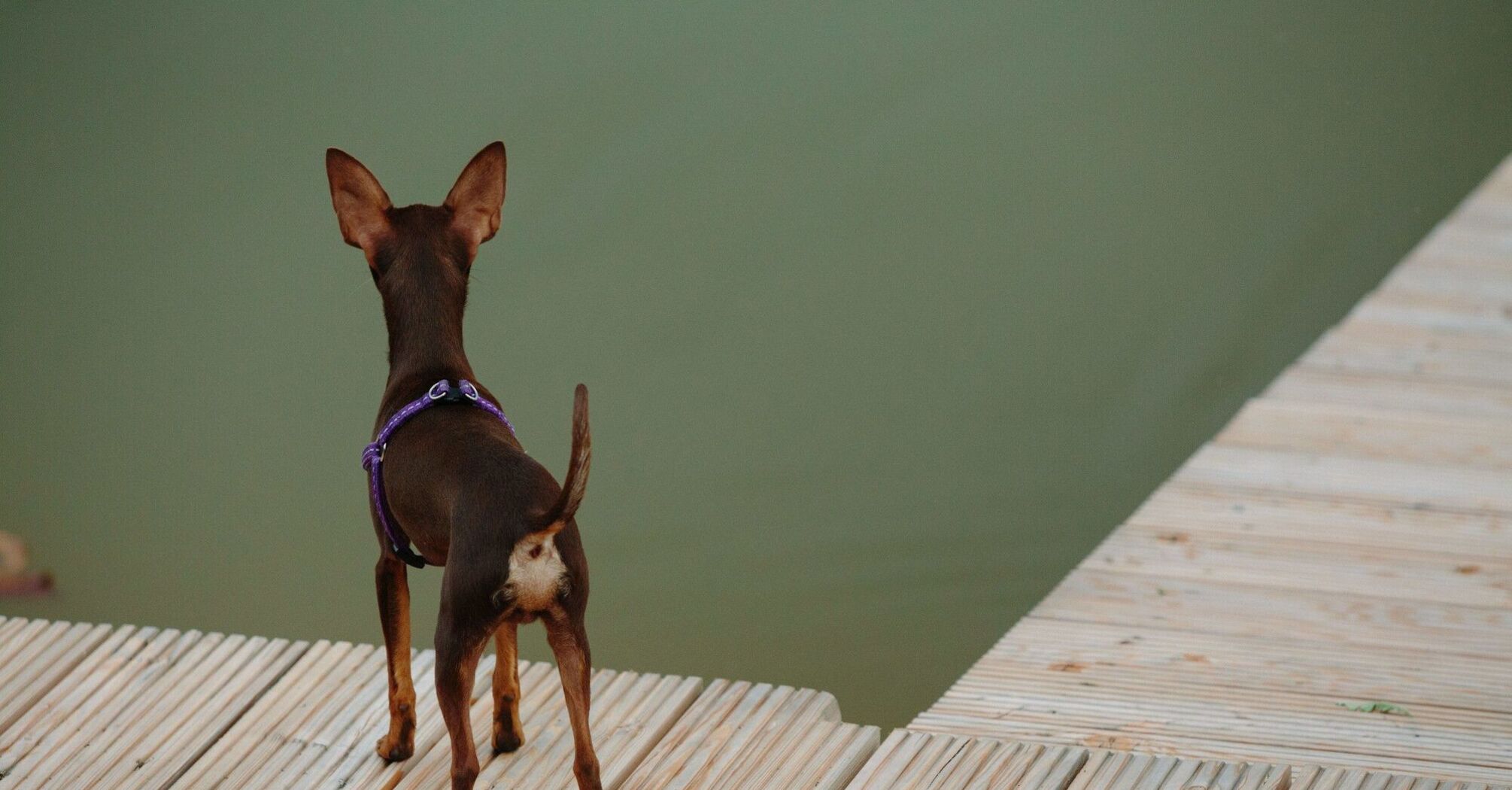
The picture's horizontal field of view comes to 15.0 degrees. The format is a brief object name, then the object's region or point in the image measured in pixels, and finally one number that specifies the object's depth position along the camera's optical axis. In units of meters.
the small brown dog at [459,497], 3.87
